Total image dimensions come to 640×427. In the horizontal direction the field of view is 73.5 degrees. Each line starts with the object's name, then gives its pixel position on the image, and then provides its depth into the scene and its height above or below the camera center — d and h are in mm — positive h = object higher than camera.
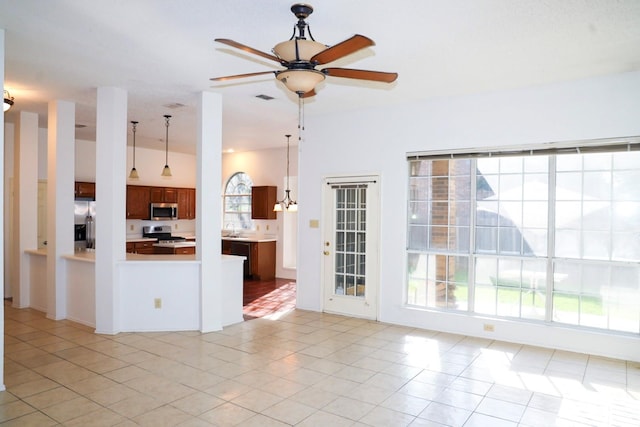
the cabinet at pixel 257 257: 8875 -1011
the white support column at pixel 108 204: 4965 +43
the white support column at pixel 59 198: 5539 +120
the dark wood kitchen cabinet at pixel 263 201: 9141 +167
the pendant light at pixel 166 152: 6281 +1186
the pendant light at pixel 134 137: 6701 +1302
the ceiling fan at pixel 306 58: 2497 +925
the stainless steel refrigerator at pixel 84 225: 7903 -334
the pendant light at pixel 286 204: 8391 +100
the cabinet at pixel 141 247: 8561 -805
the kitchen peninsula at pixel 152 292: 5102 -1010
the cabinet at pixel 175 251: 8742 -879
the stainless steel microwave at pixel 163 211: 9203 -64
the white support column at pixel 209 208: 5113 +5
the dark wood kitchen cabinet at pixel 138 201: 8847 +141
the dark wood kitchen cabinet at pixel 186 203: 9852 +123
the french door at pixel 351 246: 5789 -508
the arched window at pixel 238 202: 9925 +154
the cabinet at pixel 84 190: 7984 +330
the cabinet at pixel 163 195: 9280 +298
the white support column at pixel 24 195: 6184 +174
